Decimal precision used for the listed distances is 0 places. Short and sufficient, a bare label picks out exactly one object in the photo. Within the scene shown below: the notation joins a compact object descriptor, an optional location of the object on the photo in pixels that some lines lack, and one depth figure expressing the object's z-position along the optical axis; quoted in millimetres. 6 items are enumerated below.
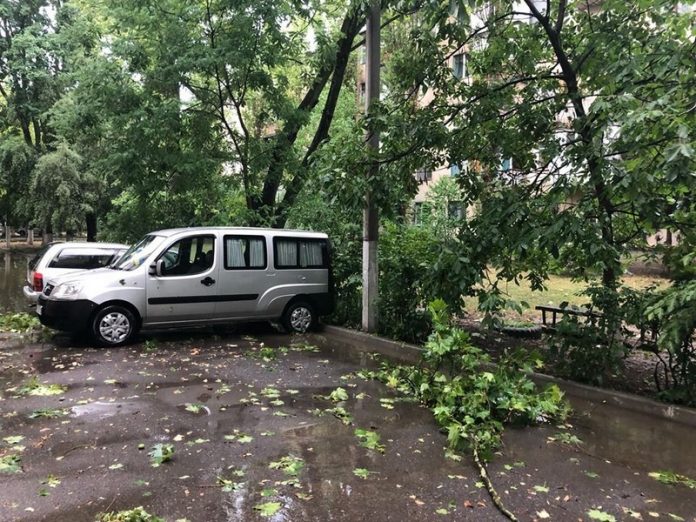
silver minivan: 9008
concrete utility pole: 10250
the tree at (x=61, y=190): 25578
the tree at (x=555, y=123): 5719
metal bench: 6918
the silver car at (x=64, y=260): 11062
